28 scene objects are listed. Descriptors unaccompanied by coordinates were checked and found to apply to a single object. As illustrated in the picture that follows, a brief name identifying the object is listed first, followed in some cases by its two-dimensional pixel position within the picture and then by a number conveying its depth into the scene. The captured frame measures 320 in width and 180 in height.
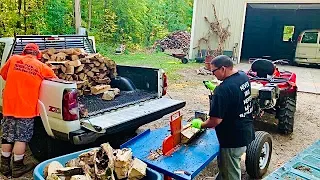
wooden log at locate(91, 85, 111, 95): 5.13
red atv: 4.93
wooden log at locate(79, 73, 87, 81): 5.15
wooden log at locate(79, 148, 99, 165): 2.78
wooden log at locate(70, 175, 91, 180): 2.44
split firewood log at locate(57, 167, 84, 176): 2.54
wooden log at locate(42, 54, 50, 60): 4.93
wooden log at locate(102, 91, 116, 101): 4.79
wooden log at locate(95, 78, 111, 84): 5.34
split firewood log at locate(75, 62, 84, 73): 5.11
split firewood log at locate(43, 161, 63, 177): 2.51
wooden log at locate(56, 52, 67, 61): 5.02
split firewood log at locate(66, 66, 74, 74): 4.92
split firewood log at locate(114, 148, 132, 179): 2.69
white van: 15.24
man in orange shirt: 3.71
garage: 14.89
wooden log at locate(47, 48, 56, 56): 5.06
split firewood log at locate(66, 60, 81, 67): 4.94
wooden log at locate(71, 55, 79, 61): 5.19
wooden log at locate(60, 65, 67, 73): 4.87
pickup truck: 3.46
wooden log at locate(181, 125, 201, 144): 3.77
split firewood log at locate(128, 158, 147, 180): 2.66
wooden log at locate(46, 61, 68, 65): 4.82
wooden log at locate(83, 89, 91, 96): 5.14
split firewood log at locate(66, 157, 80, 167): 2.74
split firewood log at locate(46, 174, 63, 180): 2.43
